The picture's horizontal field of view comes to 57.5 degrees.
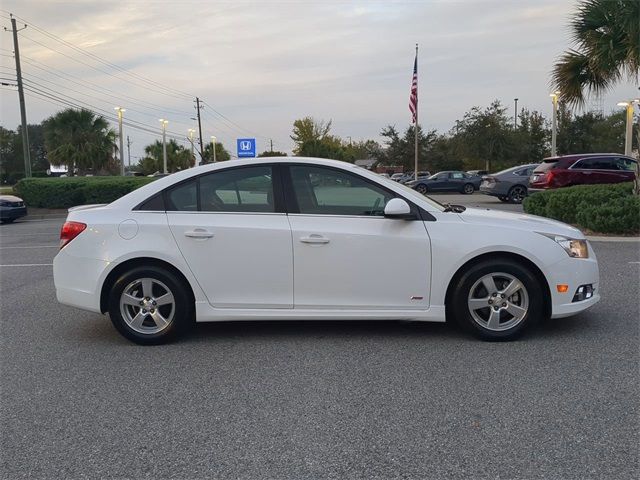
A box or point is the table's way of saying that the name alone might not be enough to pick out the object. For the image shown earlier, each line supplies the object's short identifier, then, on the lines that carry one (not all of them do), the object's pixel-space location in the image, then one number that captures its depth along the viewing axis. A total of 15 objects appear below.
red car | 17.16
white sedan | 4.95
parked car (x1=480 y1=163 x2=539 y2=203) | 21.09
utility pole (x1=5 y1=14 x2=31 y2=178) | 28.89
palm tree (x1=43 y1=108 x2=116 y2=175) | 35.72
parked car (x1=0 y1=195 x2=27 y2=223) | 20.78
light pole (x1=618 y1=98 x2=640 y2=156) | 23.75
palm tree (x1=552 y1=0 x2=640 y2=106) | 11.51
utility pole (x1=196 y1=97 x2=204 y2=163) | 59.16
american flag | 29.42
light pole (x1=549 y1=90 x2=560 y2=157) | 27.49
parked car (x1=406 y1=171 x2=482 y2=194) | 31.66
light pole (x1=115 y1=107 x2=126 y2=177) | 35.53
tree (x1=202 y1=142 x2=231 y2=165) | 72.34
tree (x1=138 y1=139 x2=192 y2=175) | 65.75
